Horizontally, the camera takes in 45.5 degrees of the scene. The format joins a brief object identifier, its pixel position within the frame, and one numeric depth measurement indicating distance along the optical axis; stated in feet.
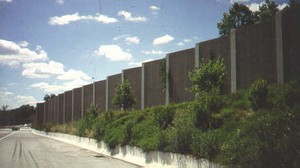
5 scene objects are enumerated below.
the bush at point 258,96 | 52.16
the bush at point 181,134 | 49.62
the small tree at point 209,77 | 66.54
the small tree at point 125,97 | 106.00
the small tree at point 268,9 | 128.65
